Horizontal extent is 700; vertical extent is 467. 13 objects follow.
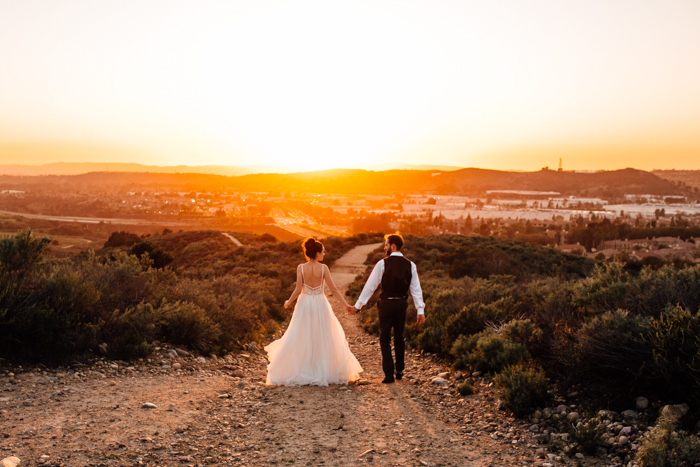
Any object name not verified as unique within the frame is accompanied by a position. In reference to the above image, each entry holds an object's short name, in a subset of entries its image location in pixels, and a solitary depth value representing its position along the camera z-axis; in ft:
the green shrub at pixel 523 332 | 20.27
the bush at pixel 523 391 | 16.69
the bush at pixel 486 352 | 20.13
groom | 20.45
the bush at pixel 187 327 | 24.81
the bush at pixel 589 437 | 13.35
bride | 20.84
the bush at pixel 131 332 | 21.25
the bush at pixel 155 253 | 63.46
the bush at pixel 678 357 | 13.53
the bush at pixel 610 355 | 15.49
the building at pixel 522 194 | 575.99
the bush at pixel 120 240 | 122.52
